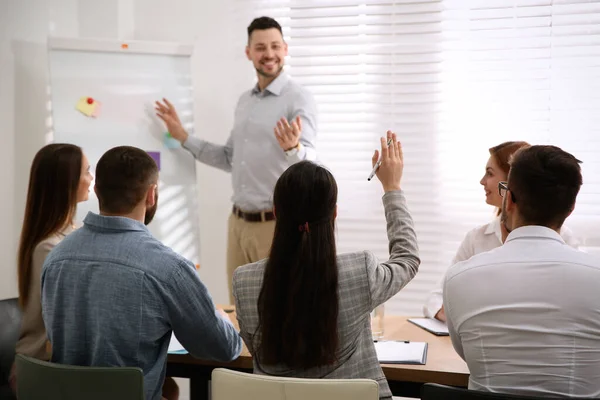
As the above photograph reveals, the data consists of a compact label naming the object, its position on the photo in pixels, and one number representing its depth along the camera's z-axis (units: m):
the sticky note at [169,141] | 4.00
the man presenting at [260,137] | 3.82
